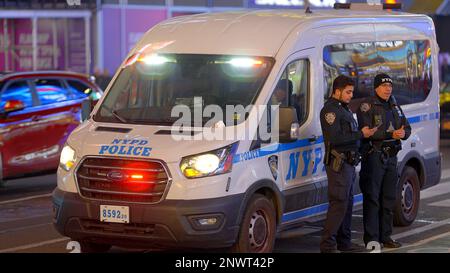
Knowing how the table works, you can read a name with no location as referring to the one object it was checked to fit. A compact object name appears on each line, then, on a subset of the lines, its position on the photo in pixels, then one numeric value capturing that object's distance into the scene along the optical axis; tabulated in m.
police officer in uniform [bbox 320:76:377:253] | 18.20
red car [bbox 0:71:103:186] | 27.22
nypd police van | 16.85
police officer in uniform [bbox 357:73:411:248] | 19.12
